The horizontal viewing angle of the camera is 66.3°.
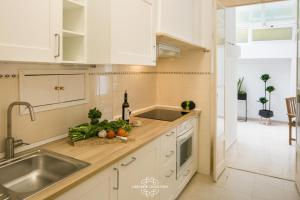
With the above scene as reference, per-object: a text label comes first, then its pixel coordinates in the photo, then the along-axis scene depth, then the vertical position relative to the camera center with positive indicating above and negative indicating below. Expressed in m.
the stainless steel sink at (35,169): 1.29 -0.48
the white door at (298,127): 2.60 -0.42
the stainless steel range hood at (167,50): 2.26 +0.42
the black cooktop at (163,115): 2.50 -0.28
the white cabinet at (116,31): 1.55 +0.43
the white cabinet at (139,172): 1.51 -0.60
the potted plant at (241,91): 6.30 -0.01
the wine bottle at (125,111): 2.21 -0.20
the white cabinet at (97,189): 1.12 -0.52
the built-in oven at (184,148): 2.37 -0.63
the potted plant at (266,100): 5.87 -0.24
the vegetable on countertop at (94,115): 1.86 -0.20
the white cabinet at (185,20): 2.05 +0.74
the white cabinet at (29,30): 1.04 +0.30
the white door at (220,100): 2.78 -0.12
